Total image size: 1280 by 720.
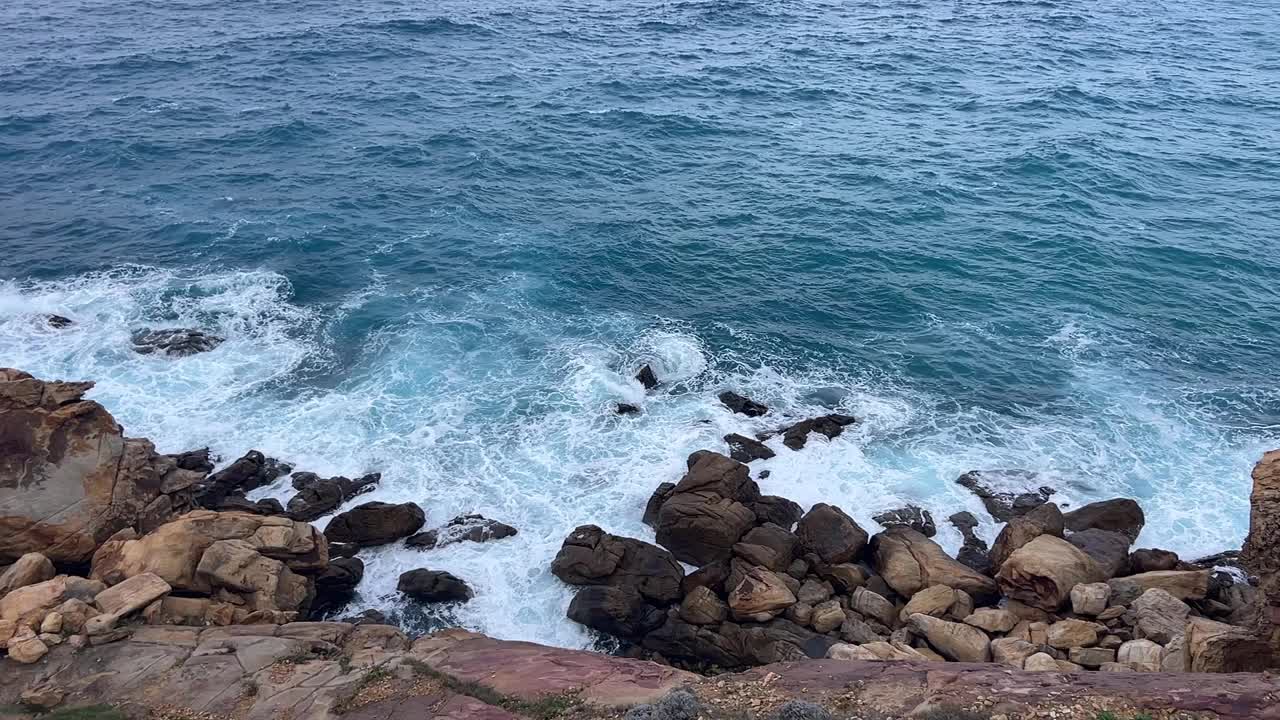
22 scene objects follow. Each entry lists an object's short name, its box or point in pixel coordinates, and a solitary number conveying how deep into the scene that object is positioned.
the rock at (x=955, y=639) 25.59
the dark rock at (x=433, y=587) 29.66
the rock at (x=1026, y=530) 30.30
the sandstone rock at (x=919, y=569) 29.06
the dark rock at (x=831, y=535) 30.48
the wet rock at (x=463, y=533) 32.03
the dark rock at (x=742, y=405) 38.62
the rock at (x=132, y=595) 23.86
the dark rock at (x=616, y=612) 28.27
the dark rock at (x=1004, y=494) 33.31
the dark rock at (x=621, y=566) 29.44
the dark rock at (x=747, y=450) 35.94
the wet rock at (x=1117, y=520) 31.92
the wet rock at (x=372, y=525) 31.78
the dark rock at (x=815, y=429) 36.75
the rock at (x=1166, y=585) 27.66
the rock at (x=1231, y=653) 20.48
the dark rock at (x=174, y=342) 41.72
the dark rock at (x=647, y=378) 40.44
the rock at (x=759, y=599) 28.19
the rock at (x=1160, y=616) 25.28
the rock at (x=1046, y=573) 27.80
